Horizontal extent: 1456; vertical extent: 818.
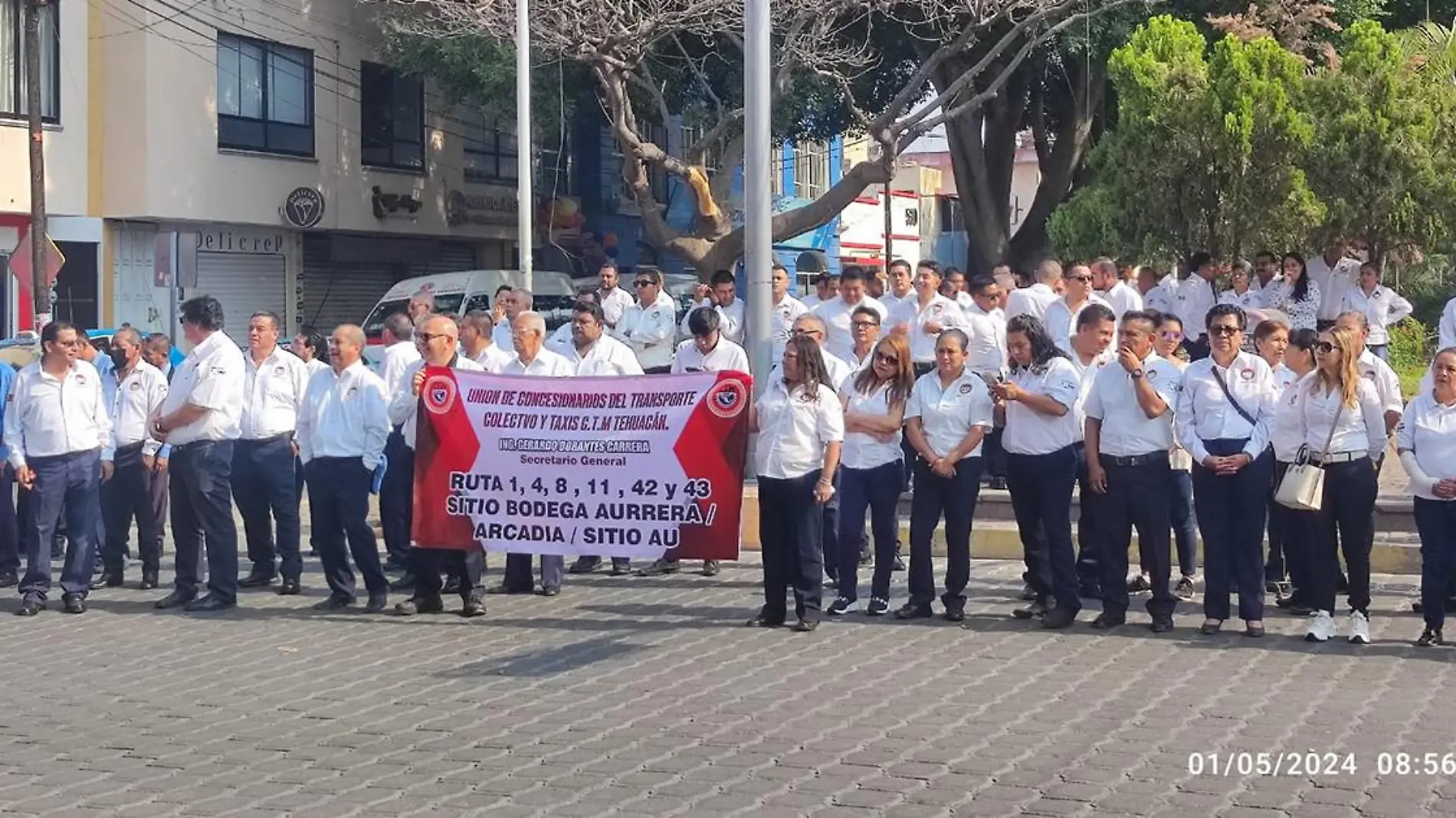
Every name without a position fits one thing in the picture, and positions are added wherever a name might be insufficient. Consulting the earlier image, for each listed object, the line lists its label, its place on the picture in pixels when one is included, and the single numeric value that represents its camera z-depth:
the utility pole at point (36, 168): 25.48
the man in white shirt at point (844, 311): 14.55
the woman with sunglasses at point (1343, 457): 9.51
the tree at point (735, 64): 25.84
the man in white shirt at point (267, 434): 11.36
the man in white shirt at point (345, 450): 10.98
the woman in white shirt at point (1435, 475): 9.25
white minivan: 26.78
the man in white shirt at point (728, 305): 15.98
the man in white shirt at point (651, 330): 15.85
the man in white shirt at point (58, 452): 11.20
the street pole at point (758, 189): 13.68
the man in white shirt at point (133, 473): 12.20
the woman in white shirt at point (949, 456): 10.29
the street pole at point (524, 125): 23.17
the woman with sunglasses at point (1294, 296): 16.38
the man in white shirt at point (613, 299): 17.97
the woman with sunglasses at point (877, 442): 10.46
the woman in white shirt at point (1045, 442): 10.07
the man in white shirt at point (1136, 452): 9.80
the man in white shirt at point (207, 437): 11.11
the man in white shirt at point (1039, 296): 14.95
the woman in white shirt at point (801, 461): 10.15
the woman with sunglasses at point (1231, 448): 9.68
